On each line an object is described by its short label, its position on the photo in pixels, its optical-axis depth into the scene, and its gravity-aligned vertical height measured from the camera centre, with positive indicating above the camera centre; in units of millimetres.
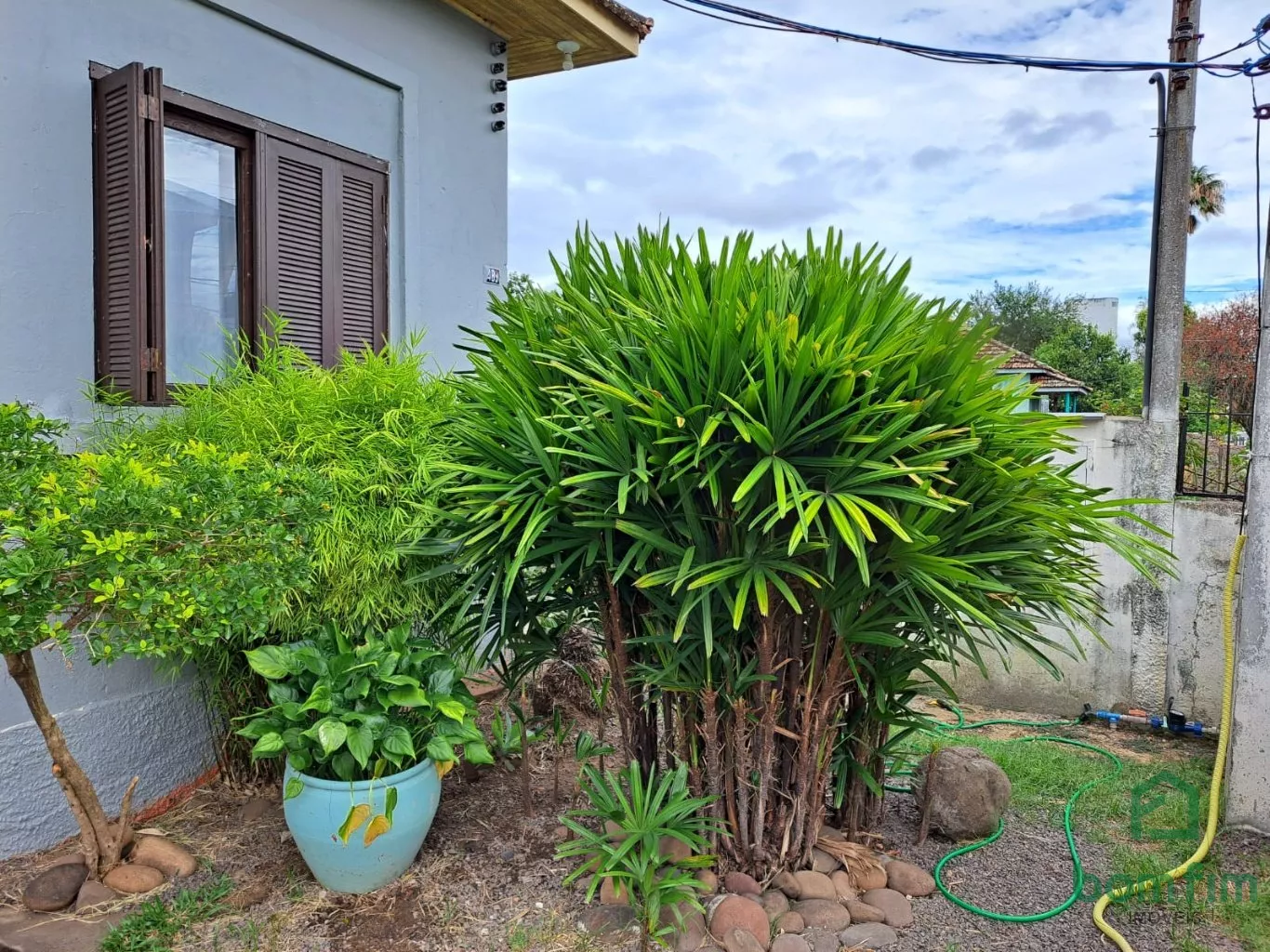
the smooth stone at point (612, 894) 2645 -1466
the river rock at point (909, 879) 2889 -1520
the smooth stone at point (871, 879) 2865 -1505
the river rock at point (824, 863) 2889 -1459
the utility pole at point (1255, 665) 3463 -903
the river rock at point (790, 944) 2480 -1498
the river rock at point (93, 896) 2676 -1508
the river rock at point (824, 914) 2627 -1499
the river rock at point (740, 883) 2732 -1450
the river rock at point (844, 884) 2797 -1493
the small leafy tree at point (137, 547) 2039 -295
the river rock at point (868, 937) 2566 -1532
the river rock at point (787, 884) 2750 -1464
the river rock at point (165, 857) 2879 -1477
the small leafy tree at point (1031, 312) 29516 +4974
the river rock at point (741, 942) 2443 -1472
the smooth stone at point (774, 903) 2656 -1485
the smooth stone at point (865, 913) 2691 -1521
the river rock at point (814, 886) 2746 -1467
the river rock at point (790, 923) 2596 -1501
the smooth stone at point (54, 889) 2676 -1487
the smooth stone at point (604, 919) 2592 -1508
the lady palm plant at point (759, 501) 2270 -166
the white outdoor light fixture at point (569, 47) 5398 +2577
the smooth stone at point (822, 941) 2529 -1521
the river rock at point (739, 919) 2516 -1454
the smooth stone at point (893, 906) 2701 -1523
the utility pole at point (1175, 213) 4812 +1384
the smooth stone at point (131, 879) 2760 -1490
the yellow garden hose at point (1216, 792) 2713 -1360
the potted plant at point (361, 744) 2637 -1005
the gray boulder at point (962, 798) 3250 -1372
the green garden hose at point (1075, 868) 2774 -1550
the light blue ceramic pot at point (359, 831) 2637 -1274
